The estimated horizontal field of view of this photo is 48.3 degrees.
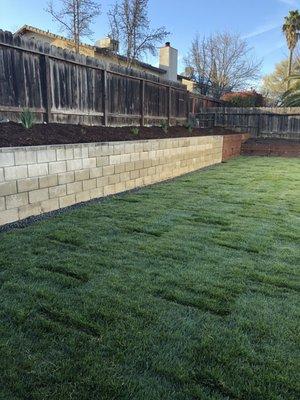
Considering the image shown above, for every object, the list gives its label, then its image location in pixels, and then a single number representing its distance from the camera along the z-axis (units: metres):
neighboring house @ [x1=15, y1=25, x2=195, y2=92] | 16.20
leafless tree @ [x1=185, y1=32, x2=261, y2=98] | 27.88
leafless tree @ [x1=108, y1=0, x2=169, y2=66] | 15.42
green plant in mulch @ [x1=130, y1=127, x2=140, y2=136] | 7.70
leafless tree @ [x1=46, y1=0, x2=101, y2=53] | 14.70
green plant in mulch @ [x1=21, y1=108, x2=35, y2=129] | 5.11
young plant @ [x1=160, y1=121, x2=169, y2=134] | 9.50
